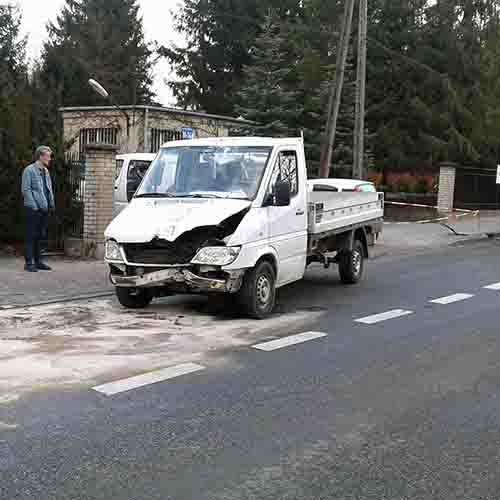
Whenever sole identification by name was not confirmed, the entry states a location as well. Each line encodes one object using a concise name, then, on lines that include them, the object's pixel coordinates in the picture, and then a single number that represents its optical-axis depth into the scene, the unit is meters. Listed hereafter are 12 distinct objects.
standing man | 12.60
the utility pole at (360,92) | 20.98
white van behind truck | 16.22
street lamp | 23.52
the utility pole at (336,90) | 18.64
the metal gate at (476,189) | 31.44
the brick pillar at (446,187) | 30.34
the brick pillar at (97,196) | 14.57
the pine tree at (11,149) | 14.66
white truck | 8.94
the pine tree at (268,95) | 29.75
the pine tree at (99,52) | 44.47
